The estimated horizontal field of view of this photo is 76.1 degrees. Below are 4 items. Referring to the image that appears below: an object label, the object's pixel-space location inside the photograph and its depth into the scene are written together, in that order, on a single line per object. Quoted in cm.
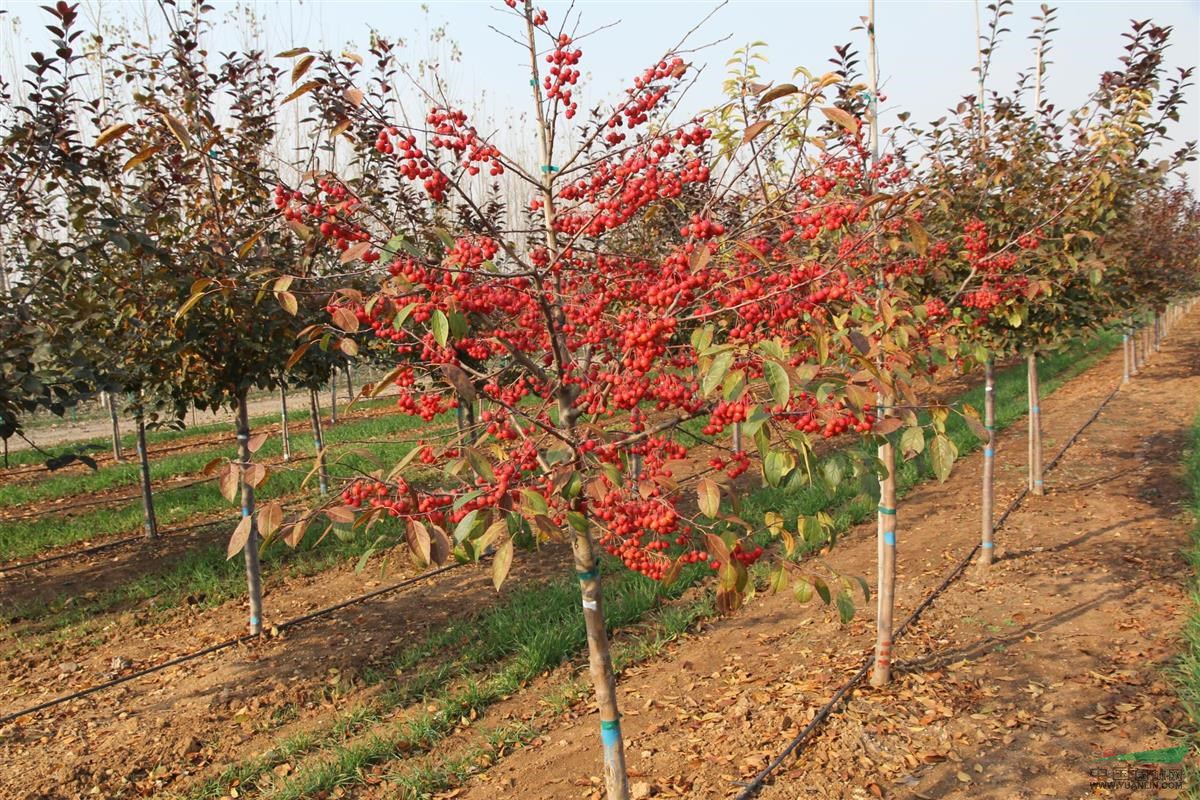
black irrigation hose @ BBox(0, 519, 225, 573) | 694
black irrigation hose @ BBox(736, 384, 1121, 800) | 329
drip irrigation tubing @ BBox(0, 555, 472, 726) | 454
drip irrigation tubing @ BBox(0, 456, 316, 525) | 873
